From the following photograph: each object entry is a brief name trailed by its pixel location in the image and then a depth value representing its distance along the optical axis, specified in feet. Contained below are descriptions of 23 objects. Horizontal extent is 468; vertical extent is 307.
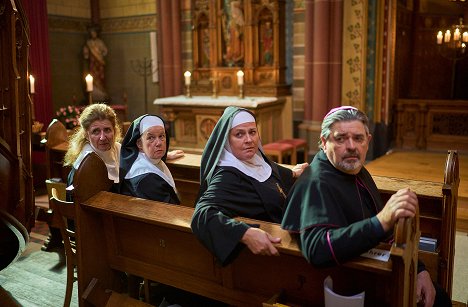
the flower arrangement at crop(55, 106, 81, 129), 24.34
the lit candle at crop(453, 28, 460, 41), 27.63
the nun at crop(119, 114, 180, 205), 9.94
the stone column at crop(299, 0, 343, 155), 25.59
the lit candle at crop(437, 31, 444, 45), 28.19
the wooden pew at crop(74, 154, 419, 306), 6.35
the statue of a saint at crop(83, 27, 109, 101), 33.60
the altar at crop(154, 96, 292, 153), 26.53
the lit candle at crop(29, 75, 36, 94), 17.63
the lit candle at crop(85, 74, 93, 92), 17.81
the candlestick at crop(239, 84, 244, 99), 26.68
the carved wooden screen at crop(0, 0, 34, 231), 11.72
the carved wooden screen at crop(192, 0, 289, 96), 27.55
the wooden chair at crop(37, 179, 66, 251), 11.21
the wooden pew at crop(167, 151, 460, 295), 8.80
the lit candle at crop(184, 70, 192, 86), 27.24
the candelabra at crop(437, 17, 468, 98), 29.57
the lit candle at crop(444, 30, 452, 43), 28.07
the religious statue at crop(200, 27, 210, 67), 30.12
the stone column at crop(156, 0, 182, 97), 31.09
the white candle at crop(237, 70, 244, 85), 25.59
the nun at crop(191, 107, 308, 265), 7.41
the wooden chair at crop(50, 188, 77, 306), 9.40
